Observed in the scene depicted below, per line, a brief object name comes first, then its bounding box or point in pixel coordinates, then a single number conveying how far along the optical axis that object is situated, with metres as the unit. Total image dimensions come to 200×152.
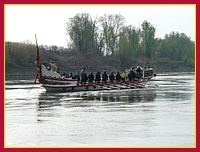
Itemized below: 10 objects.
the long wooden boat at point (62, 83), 36.94
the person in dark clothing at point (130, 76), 40.63
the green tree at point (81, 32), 102.25
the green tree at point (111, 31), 109.75
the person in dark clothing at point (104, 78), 39.31
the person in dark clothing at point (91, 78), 38.62
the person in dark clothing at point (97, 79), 39.12
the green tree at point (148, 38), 117.38
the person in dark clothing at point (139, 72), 41.99
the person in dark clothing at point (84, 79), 37.92
